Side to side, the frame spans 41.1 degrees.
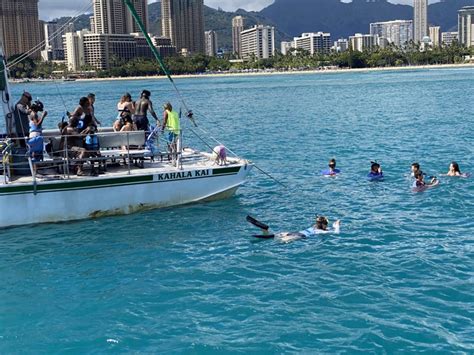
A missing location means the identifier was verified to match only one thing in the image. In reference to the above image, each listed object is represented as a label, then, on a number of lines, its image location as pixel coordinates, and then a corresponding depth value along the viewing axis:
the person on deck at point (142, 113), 20.91
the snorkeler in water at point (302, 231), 16.98
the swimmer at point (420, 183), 22.94
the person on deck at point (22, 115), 19.06
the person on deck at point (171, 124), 20.25
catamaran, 17.69
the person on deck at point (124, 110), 20.94
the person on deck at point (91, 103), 19.75
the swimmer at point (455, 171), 25.02
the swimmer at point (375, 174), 25.23
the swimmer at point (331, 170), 26.83
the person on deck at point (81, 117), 18.86
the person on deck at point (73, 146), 18.34
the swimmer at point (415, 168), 23.24
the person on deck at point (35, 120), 18.31
